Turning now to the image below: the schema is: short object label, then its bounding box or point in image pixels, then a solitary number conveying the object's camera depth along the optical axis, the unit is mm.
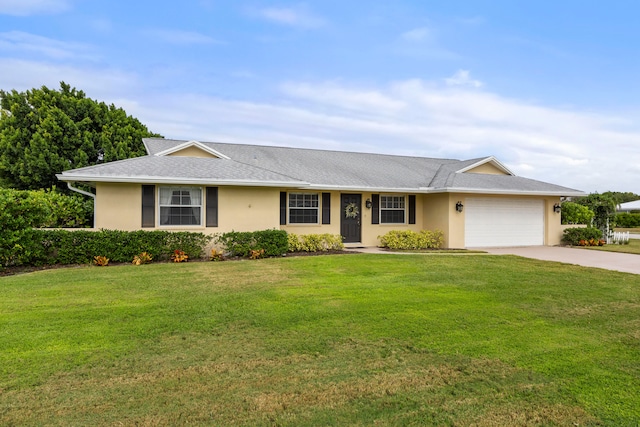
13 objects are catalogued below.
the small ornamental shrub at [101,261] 10797
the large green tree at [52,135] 20359
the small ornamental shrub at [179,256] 11734
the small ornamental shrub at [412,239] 15828
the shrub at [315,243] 14416
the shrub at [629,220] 32562
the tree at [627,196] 62250
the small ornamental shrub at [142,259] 11162
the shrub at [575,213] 20594
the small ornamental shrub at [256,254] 12379
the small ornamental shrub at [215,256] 12148
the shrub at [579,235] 18031
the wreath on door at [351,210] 16406
